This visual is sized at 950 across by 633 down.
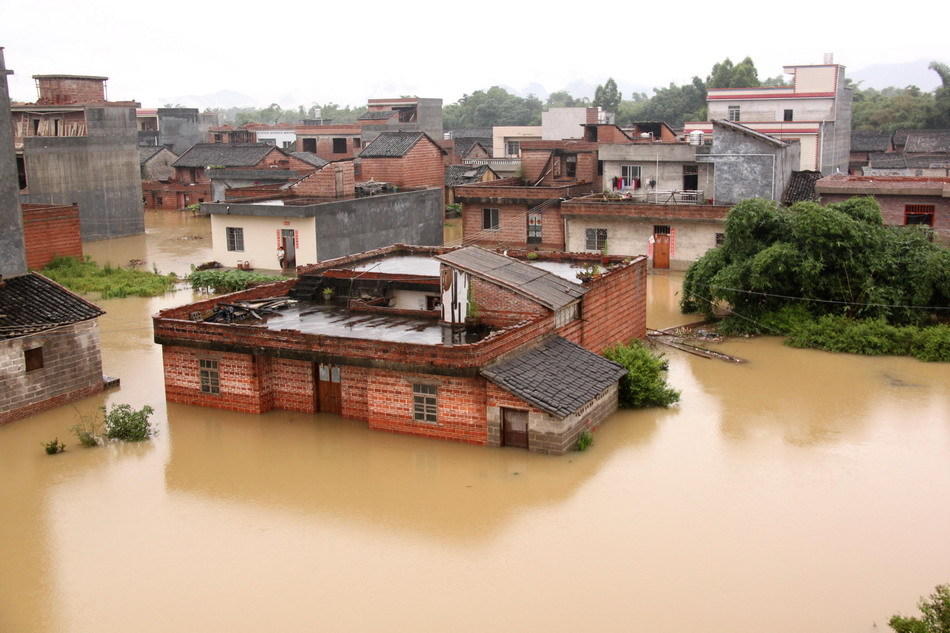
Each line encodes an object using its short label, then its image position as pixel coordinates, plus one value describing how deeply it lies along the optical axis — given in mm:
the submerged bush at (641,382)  20297
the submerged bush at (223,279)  34469
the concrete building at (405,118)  68500
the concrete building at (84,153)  46938
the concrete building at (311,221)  35938
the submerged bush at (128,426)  19141
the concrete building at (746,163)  35344
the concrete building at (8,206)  22172
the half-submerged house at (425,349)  17859
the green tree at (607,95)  111731
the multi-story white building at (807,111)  49562
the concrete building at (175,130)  79000
